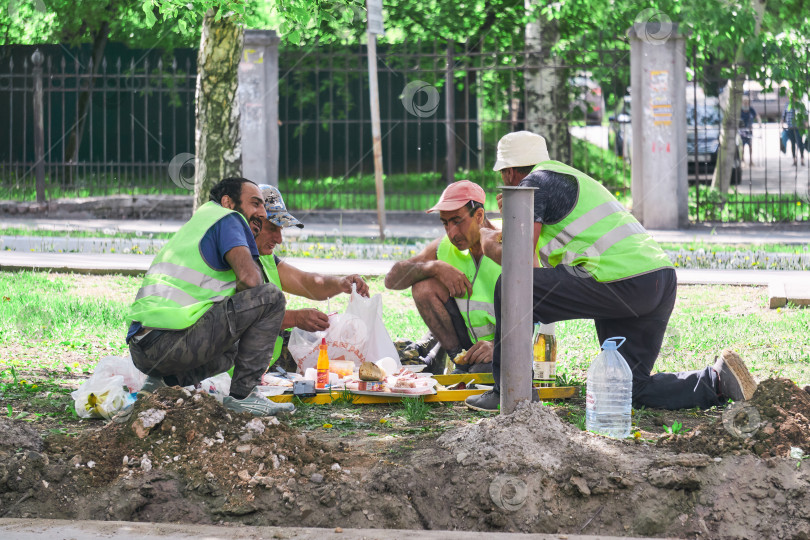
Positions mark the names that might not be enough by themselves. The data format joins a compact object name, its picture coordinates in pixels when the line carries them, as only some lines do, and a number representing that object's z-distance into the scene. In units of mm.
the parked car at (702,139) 38562
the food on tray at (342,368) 12164
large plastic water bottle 9852
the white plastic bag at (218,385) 11055
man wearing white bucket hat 10555
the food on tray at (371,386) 11477
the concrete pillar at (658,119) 27750
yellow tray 11359
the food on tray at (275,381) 11762
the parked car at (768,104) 28766
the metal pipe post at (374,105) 23656
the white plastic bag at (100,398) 10484
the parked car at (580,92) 31422
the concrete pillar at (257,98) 29875
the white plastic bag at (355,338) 12492
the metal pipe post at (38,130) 31194
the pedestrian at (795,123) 29125
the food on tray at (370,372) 11602
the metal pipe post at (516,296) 9156
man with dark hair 10383
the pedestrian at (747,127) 28761
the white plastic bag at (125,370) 11102
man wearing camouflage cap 12156
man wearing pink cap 12406
